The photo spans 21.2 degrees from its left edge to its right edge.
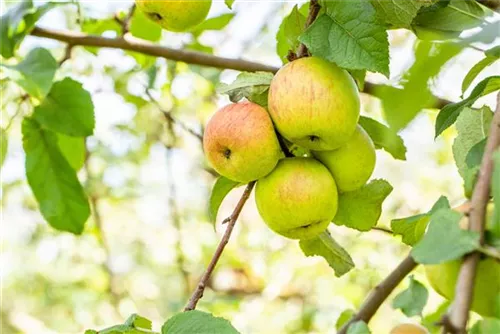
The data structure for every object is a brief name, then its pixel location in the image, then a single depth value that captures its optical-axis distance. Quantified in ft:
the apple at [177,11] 3.59
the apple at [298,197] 3.09
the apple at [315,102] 3.01
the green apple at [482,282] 2.67
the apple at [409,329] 2.92
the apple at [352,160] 3.14
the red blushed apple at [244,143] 3.09
